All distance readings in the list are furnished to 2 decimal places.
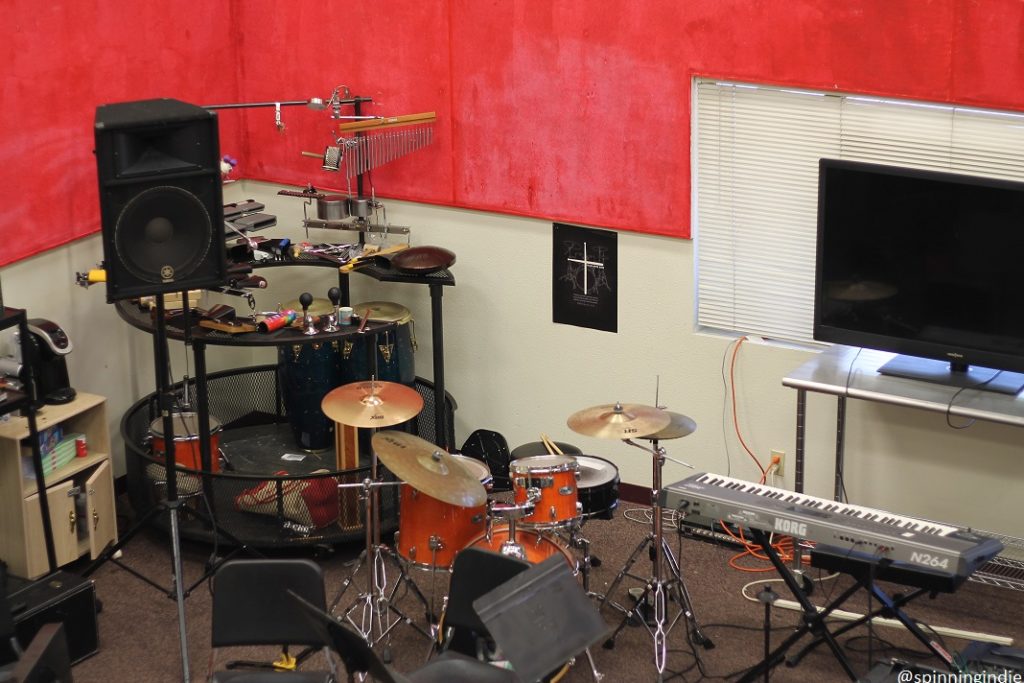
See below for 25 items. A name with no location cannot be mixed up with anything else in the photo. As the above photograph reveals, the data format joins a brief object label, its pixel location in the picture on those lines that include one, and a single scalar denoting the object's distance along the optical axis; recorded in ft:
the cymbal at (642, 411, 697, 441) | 17.88
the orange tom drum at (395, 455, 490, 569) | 17.98
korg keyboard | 15.83
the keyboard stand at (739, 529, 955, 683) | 16.83
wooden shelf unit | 19.69
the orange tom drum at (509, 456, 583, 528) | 18.37
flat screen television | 17.79
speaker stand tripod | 17.88
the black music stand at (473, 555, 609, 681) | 14.20
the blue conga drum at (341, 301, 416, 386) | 22.21
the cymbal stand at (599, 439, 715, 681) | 18.01
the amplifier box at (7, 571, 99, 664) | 17.89
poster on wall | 22.16
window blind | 18.92
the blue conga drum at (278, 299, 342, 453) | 22.07
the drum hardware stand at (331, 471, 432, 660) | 18.40
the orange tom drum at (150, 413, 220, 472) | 21.36
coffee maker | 19.98
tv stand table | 17.71
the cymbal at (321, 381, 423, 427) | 18.02
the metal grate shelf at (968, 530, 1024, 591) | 19.88
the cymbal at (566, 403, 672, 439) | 17.62
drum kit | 17.69
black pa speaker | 16.87
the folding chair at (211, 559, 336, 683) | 15.65
